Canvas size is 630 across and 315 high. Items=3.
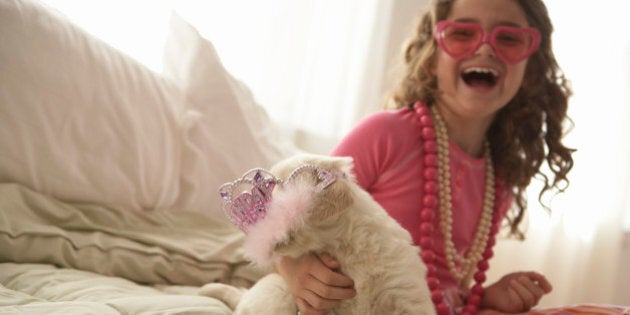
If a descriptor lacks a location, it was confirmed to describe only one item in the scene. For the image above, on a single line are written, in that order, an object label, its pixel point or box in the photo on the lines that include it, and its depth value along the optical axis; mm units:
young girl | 1145
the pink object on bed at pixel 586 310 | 979
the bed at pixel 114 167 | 938
